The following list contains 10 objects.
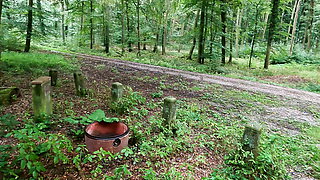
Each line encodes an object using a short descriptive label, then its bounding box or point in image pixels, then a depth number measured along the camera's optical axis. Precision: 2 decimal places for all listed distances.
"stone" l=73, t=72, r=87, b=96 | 5.69
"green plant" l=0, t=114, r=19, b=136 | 2.73
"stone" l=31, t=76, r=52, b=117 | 3.77
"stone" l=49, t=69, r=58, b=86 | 6.45
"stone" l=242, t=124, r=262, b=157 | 3.30
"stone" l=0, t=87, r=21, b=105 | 4.72
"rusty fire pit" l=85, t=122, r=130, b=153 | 3.16
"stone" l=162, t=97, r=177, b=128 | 4.22
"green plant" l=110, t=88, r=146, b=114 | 4.80
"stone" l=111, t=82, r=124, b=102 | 4.78
